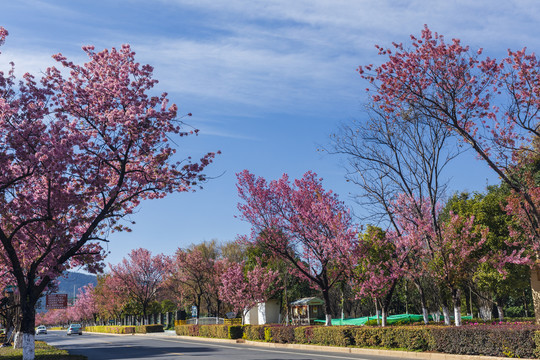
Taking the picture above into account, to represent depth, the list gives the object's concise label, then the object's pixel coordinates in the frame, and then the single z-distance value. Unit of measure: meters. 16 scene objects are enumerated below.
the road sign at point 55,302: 36.76
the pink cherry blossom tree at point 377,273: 24.44
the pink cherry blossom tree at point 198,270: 47.89
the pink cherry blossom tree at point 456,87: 17.06
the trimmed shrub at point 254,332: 31.09
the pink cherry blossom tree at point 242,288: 39.72
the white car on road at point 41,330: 90.69
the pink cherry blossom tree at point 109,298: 66.94
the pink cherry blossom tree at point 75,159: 14.14
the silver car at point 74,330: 75.26
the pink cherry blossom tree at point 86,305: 96.12
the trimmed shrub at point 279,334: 27.66
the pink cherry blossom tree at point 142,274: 61.66
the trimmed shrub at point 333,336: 22.78
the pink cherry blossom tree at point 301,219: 26.84
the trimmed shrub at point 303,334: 25.83
